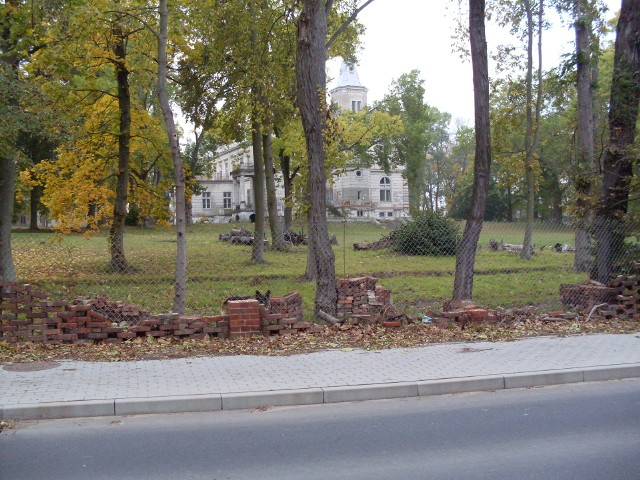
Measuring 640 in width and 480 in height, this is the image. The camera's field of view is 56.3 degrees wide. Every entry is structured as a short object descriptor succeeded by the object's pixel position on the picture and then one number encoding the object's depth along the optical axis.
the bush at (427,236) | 22.34
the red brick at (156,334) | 9.29
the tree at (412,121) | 54.09
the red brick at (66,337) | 9.01
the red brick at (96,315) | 9.11
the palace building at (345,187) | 66.06
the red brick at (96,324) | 9.10
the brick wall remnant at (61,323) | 8.98
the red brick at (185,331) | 9.31
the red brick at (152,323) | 9.29
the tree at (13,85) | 11.90
